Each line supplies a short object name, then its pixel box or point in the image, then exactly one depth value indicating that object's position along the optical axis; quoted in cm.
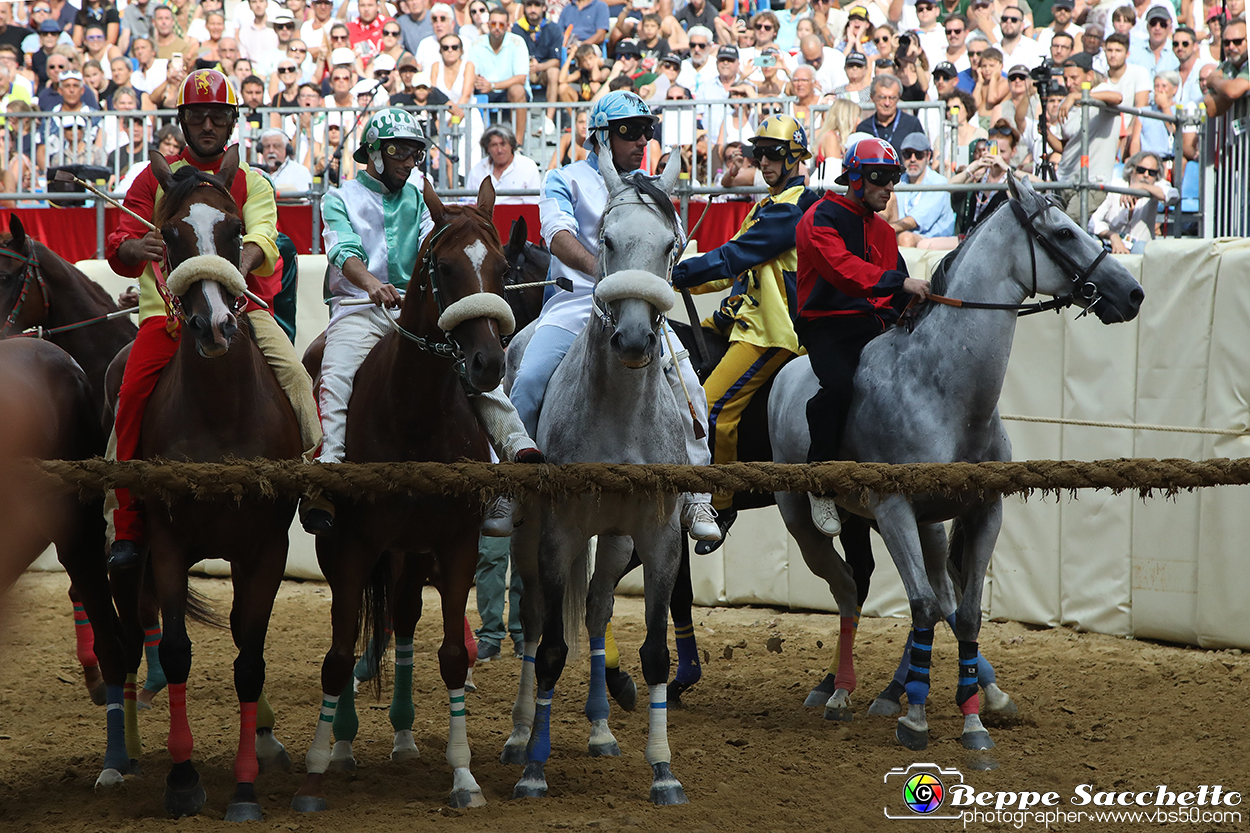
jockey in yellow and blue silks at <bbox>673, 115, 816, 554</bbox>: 1382
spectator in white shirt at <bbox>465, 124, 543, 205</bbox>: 2198
